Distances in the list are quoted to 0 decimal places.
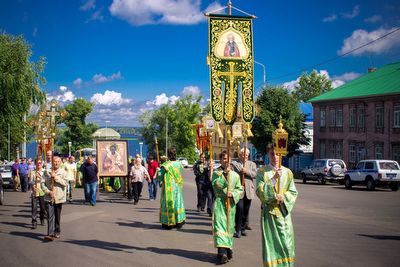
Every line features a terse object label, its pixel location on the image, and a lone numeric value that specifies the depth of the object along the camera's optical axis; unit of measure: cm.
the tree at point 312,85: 9500
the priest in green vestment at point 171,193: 1282
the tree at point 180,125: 8656
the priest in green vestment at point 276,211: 734
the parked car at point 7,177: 2953
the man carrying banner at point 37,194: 1311
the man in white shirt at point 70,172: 2065
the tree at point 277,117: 5056
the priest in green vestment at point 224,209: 898
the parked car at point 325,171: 3512
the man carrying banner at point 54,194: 1117
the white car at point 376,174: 2848
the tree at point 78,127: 8200
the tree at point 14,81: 3038
